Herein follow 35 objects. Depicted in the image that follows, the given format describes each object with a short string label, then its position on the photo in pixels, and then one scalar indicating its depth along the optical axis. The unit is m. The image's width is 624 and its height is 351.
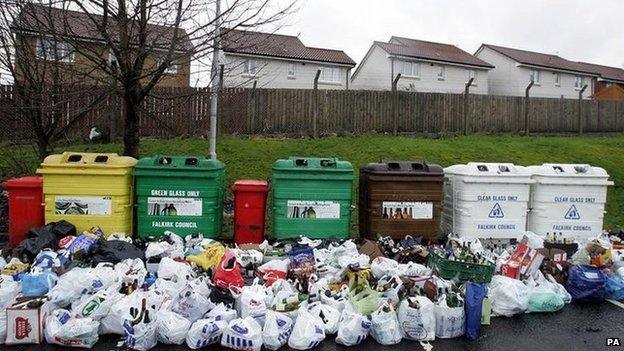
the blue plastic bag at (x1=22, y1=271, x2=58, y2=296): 4.01
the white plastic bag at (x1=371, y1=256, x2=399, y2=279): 4.70
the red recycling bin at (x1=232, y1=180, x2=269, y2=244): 5.92
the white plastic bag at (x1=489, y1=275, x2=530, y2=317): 4.30
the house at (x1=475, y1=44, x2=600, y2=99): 33.72
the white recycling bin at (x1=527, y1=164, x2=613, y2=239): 6.30
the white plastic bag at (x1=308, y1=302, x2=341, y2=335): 3.77
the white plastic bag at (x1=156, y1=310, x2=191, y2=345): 3.56
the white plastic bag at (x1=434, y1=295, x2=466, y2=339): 3.86
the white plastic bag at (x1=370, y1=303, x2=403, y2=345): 3.75
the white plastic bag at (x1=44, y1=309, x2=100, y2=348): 3.53
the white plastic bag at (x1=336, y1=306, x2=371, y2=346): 3.67
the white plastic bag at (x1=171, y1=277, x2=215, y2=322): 3.77
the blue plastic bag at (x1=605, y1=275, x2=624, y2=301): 4.81
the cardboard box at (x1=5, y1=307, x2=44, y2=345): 3.58
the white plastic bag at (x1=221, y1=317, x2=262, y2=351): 3.51
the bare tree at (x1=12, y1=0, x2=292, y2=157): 6.11
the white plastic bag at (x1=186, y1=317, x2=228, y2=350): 3.57
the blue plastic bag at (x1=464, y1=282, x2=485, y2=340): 3.87
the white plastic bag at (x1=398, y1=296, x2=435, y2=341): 3.81
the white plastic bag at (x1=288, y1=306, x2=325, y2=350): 3.59
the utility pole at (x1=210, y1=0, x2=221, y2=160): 6.51
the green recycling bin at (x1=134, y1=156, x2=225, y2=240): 5.73
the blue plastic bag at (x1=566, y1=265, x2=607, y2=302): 4.69
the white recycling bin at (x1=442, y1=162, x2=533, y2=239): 6.14
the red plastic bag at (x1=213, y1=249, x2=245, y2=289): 4.26
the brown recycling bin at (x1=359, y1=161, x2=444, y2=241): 5.97
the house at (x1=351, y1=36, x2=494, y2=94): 30.47
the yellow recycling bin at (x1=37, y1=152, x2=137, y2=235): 5.57
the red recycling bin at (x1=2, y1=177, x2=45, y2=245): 5.68
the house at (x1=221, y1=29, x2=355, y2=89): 26.89
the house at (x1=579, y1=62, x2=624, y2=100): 37.41
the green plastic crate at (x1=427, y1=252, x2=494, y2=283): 4.56
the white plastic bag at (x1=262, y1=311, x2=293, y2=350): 3.57
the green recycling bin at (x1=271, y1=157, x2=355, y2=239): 5.86
